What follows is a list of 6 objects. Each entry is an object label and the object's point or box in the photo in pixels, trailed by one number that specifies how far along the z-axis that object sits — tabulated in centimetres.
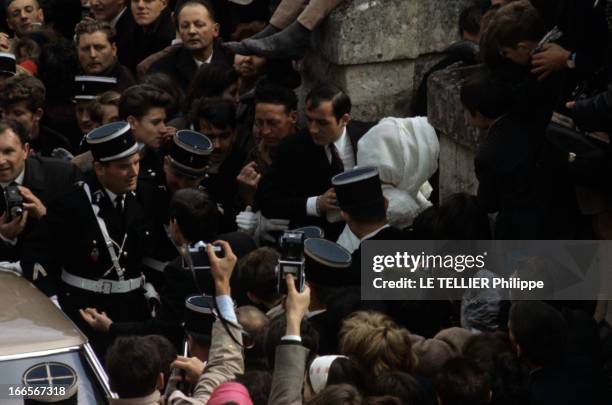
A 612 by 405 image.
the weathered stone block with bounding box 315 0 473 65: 1557
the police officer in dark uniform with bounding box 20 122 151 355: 1355
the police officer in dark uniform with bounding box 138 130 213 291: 1395
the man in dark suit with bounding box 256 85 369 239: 1391
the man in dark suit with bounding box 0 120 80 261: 1437
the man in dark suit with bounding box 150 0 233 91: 1777
